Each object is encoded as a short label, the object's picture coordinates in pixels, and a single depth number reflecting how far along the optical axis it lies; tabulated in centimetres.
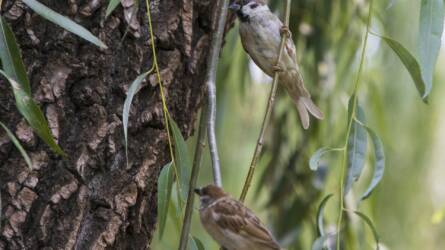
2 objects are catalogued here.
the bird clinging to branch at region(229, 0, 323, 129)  799
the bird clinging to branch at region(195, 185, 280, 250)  763
